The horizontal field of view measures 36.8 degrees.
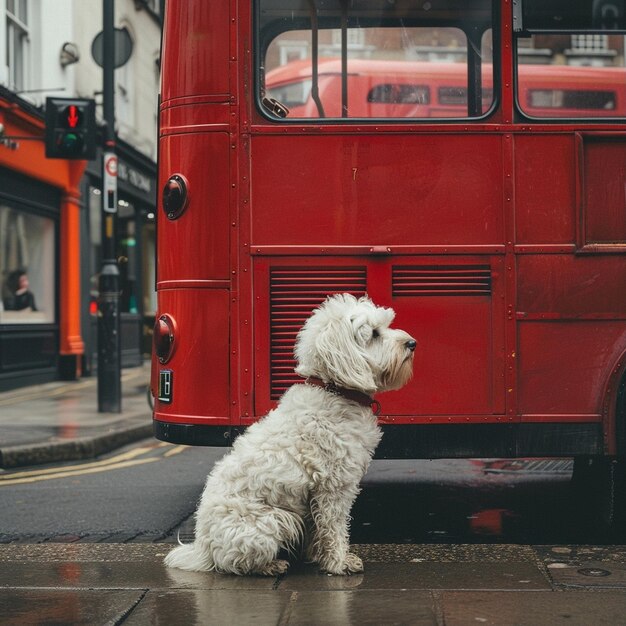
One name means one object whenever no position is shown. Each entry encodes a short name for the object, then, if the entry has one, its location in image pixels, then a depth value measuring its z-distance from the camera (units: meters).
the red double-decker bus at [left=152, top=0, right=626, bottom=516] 5.39
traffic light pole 11.88
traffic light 11.38
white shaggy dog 4.35
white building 15.09
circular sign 14.22
